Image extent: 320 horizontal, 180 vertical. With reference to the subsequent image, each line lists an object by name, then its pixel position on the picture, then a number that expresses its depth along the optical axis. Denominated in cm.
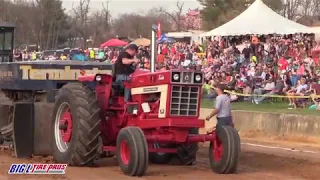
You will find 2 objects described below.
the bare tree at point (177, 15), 6994
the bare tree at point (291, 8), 5868
